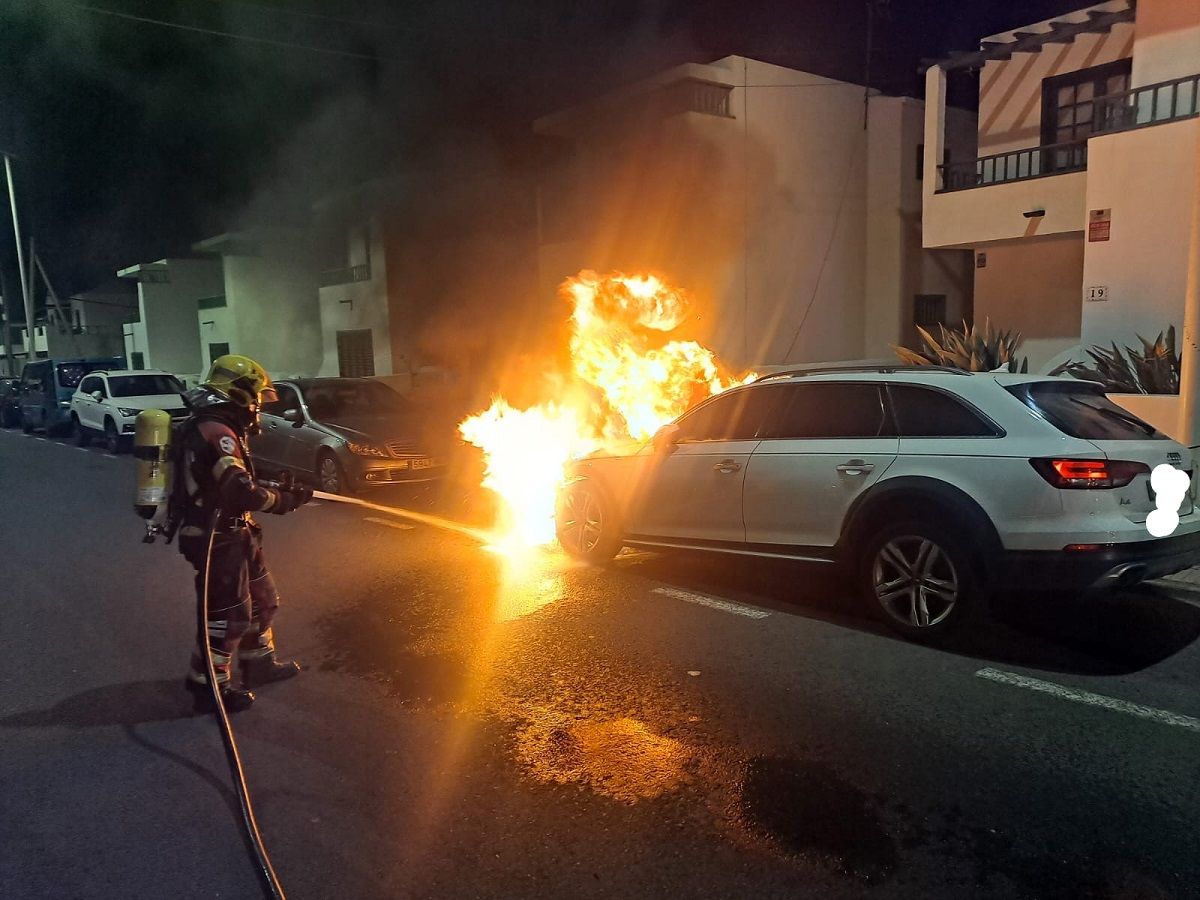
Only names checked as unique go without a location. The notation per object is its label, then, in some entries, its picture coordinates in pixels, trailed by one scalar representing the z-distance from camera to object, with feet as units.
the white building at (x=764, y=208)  44.14
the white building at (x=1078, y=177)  32.50
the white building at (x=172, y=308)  101.86
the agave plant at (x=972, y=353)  34.17
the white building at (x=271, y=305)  84.38
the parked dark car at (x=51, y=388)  63.05
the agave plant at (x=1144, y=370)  28.43
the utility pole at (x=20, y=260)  81.20
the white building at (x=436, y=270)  62.23
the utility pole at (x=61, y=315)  112.26
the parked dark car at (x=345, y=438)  31.71
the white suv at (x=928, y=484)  14.02
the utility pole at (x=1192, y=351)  21.48
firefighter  13.21
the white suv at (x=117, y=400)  50.90
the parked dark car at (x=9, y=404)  77.05
